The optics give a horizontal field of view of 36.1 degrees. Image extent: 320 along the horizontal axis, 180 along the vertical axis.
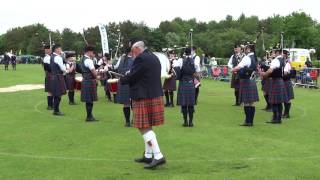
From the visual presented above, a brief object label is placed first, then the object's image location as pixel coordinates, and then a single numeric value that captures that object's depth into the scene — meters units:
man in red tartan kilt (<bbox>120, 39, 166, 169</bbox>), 6.63
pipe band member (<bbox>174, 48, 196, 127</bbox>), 10.19
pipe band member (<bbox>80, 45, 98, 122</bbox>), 10.59
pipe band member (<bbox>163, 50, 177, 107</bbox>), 14.38
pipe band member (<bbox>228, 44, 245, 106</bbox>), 13.44
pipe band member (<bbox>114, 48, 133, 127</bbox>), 10.20
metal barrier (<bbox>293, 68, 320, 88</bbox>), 20.47
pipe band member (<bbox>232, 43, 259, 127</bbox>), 10.05
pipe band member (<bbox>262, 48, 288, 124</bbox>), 10.67
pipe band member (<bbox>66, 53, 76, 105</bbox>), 14.60
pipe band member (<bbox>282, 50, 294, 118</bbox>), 11.48
